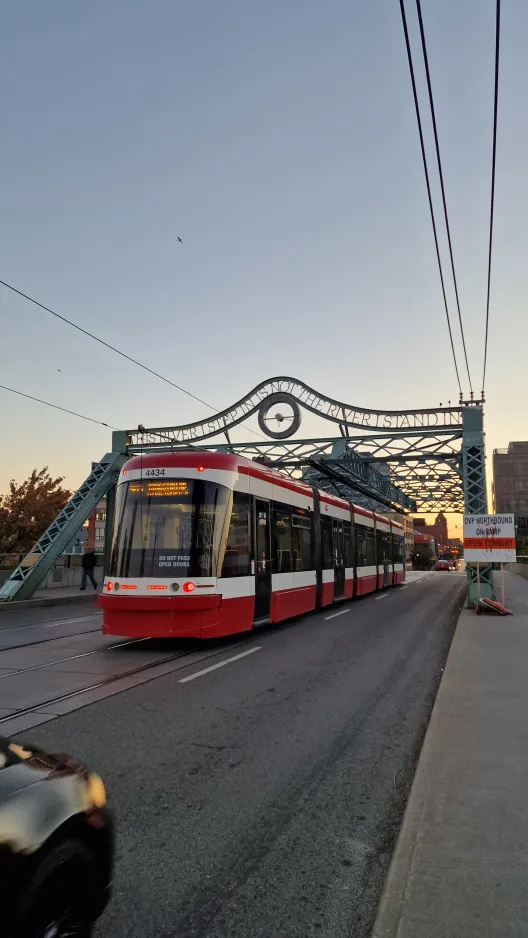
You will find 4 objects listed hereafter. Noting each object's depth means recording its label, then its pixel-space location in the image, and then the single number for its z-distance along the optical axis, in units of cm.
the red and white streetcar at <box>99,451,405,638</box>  1077
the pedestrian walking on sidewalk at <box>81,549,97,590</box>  2723
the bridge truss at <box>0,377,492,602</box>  2222
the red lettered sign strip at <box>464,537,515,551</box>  1861
